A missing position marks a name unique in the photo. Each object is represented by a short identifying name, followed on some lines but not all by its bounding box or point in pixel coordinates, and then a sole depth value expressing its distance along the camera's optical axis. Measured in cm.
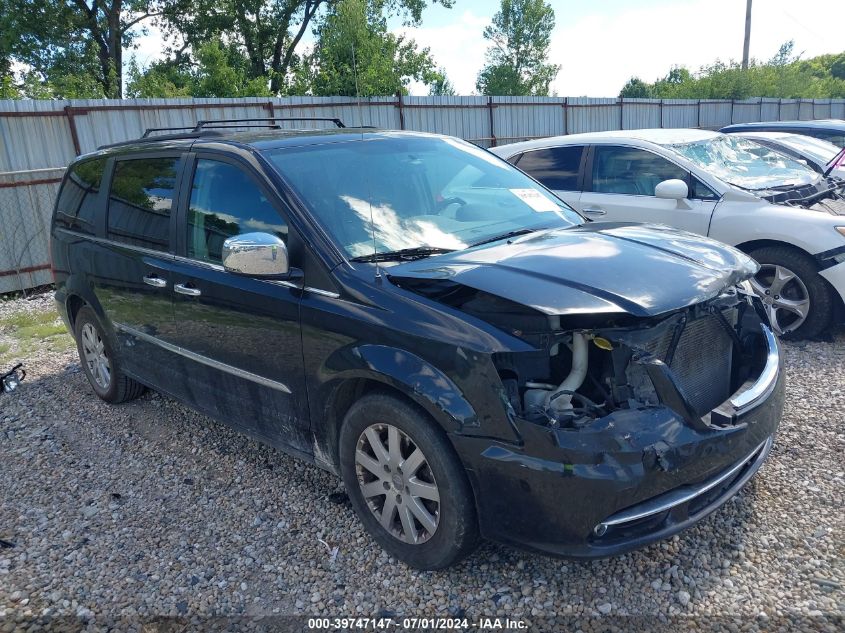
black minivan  244
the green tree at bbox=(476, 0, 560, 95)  4200
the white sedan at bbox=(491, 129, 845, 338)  540
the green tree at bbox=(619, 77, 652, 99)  4919
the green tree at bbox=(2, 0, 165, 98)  2266
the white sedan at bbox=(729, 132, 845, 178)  900
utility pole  2721
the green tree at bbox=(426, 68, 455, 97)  2394
